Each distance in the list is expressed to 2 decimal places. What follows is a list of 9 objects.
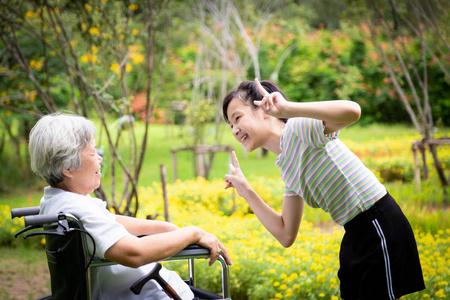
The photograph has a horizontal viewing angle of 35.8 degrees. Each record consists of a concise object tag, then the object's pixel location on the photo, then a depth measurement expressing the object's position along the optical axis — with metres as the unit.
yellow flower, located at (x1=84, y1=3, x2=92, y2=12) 5.54
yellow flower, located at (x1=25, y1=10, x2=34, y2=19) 5.73
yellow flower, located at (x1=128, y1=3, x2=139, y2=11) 5.48
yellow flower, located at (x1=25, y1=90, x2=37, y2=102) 7.79
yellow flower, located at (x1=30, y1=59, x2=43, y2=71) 6.89
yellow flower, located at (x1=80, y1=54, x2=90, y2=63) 5.64
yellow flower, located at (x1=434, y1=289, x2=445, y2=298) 3.47
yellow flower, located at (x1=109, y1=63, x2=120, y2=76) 5.42
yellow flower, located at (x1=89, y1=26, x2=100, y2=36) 5.52
